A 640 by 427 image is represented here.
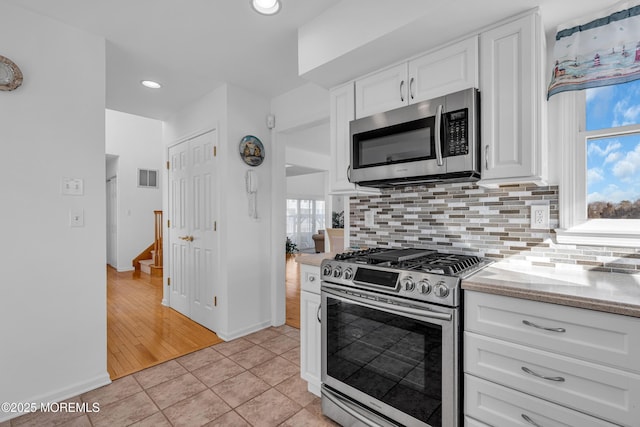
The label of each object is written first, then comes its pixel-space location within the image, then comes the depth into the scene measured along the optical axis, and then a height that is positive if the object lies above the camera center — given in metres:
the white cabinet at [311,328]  2.02 -0.78
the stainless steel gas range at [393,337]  1.36 -0.64
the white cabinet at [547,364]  1.04 -0.59
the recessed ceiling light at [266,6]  1.84 +1.28
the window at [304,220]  10.67 -0.27
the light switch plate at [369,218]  2.44 -0.05
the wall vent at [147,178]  6.91 +0.83
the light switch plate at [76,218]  2.07 -0.02
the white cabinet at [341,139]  2.16 +0.53
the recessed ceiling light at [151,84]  2.93 +1.28
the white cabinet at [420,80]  1.63 +0.79
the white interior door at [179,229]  3.58 -0.18
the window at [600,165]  1.50 +0.24
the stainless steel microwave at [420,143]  1.60 +0.41
